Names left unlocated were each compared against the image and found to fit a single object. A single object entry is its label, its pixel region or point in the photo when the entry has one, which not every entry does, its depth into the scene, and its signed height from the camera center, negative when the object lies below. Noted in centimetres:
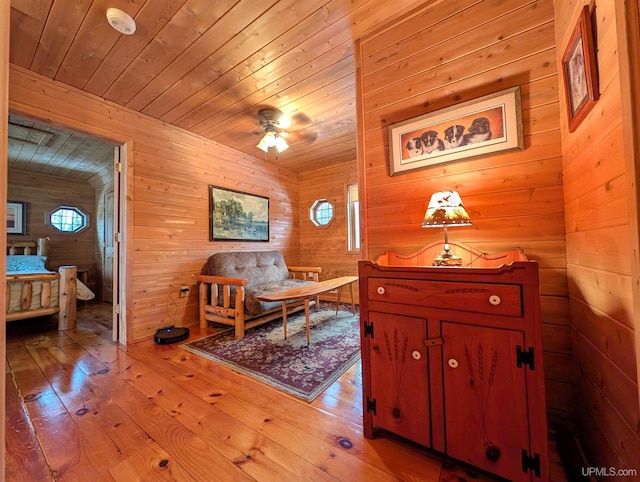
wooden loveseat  273 -49
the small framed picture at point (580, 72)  89 +64
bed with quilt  271 -45
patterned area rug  178 -92
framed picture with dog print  130 +62
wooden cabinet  92 -49
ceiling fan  269 +143
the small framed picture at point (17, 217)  423 +62
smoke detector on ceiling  153 +144
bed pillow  339 -13
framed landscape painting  339 +48
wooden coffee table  235 -46
